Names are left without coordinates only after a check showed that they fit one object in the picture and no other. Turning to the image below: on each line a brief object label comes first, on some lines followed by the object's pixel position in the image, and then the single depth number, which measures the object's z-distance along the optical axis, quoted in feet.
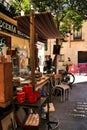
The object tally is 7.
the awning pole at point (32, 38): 5.00
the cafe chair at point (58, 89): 11.30
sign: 9.61
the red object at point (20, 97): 4.54
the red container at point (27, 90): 4.79
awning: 5.90
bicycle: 14.72
